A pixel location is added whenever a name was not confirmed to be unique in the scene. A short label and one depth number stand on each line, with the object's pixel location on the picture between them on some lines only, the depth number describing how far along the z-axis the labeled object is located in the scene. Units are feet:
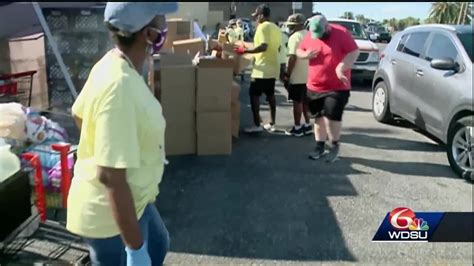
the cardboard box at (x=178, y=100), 19.03
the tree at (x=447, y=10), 134.85
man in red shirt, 18.65
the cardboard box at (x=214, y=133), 19.53
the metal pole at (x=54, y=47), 17.07
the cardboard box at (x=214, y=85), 19.15
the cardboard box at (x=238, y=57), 23.10
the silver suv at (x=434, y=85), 18.11
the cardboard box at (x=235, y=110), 21.08
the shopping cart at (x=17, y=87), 18.06
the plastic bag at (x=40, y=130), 12.16
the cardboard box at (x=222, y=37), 30.25
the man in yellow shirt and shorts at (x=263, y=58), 22.67
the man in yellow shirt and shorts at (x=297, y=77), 22.45
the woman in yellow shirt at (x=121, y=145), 5.65
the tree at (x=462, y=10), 120.59
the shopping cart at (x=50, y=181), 10.52
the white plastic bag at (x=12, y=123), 11.62
